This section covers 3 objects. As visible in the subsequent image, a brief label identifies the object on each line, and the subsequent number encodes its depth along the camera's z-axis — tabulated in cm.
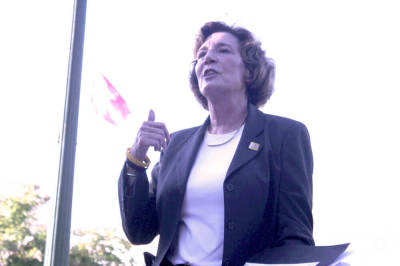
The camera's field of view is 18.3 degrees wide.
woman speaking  311
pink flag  422
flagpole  376
